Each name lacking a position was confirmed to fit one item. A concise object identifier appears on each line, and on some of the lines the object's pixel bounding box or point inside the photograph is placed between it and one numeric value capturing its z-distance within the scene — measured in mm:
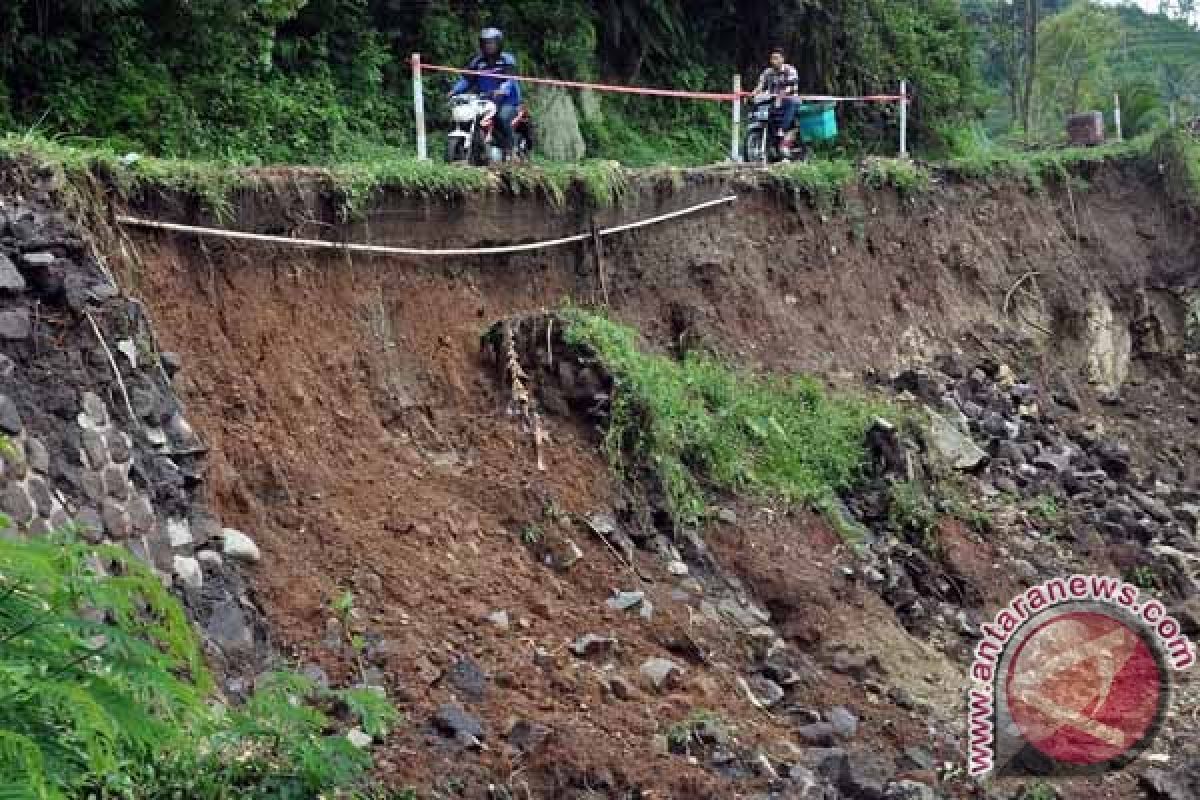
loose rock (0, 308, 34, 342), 5980
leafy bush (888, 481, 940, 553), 11211
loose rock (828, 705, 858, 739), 8016
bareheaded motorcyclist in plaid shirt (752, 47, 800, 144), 15555
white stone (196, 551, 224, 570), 6434
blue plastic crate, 17109
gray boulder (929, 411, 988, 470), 12891
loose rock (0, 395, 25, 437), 5676
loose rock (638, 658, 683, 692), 7477
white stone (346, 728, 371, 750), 5867
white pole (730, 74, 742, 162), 15469
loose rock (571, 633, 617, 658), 7426
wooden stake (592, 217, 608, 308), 11461
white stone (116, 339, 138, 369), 6524
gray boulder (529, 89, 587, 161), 16672
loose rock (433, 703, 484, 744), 6277
